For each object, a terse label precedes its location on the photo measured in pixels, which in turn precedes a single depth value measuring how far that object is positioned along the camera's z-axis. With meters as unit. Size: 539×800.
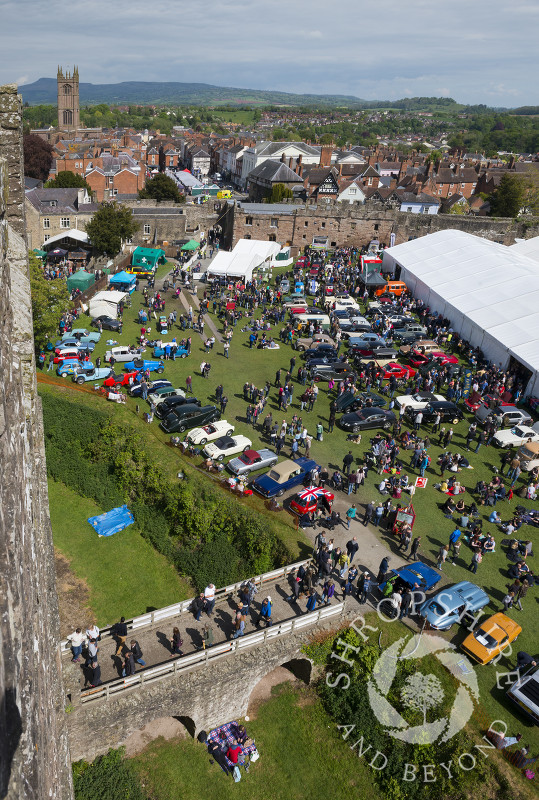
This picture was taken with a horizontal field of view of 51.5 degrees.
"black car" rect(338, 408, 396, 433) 24.61
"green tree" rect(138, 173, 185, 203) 61.34
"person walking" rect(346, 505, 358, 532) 18.49
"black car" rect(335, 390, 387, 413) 25.81
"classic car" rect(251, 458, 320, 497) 20.33
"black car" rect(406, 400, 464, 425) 25.64
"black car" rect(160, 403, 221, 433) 23.55
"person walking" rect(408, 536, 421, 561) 17.44
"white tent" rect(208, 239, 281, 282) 42.50
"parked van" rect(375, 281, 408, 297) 42.53
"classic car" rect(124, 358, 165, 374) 27.82
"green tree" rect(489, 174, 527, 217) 64.38
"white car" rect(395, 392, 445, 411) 25.94
